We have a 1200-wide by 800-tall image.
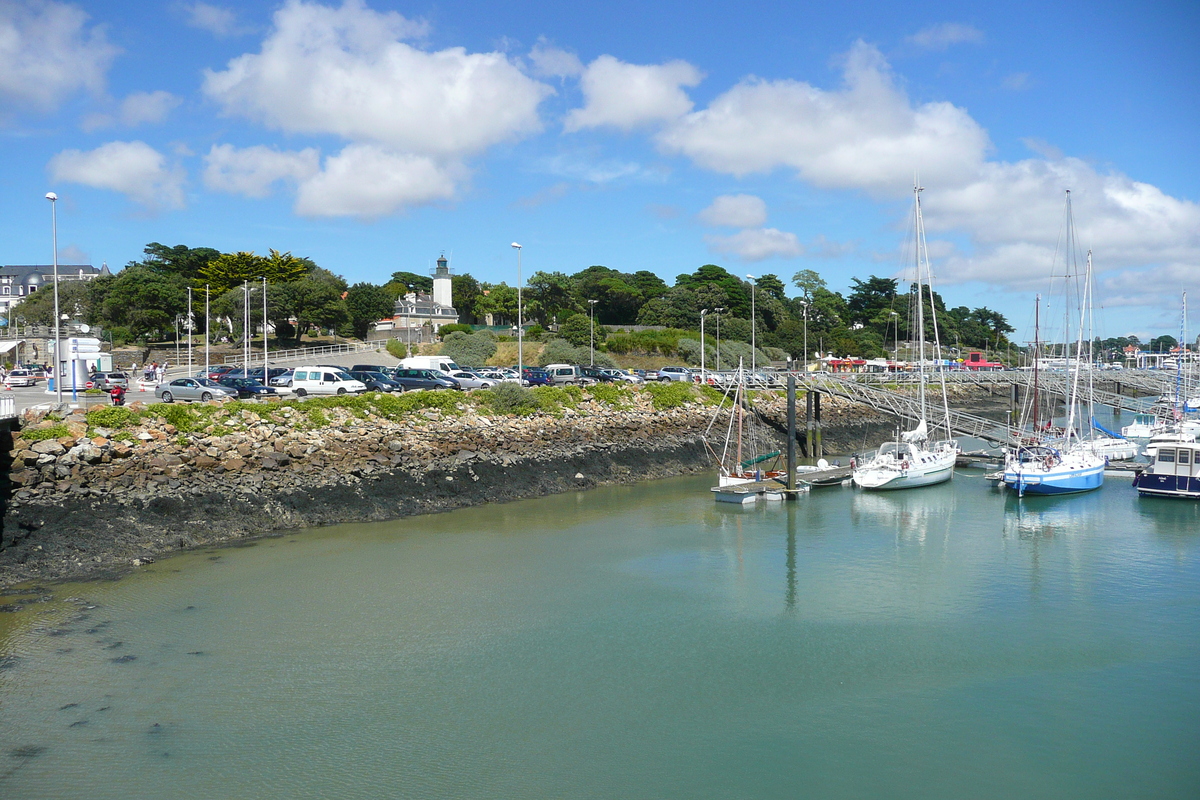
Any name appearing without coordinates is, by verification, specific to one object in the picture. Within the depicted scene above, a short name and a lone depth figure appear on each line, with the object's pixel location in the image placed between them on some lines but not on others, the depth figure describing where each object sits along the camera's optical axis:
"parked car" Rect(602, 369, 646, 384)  55.40
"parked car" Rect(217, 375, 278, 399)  39.81
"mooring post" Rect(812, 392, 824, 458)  47.00
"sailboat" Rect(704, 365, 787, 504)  33.91
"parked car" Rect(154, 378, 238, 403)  39.88
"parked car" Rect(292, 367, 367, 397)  43.75
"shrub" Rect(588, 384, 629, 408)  45.44
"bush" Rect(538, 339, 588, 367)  74.94
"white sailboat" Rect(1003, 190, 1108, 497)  34.78
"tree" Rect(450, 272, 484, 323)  117.19
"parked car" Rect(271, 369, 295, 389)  45.89
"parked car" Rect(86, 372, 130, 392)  46.69
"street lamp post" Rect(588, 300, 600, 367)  73.82
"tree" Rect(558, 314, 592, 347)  81.44
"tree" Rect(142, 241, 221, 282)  88.88
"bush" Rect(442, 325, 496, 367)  79.69
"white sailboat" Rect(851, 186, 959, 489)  36.19
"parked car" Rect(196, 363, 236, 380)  56.31
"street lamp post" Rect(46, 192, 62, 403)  29.44
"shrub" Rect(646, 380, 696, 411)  47.44
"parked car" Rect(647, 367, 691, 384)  61.03
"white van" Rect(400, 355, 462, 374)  54.39
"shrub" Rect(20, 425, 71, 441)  25.44
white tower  112.75
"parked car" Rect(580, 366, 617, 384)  56.20
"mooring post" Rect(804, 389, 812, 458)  46.56
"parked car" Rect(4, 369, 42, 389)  52.30
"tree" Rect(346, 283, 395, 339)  87.50
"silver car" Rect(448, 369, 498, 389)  49.06
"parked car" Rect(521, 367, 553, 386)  53.95
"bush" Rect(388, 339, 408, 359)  79.88
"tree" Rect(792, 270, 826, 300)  124.11
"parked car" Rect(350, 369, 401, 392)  45.84
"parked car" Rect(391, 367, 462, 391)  48.25
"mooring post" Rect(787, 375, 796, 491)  35.34
